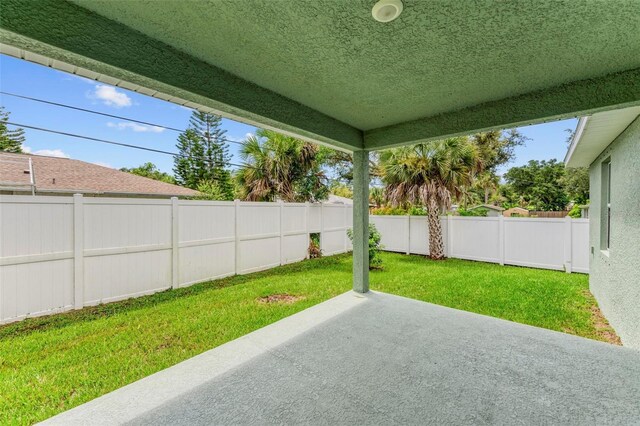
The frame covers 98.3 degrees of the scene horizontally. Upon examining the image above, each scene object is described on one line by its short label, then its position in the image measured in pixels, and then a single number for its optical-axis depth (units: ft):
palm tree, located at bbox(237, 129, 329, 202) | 29.50
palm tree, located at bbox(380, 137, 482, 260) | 26.71
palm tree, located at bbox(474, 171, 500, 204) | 59.06
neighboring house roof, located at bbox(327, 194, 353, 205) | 57.92
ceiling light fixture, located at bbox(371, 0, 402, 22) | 5.26
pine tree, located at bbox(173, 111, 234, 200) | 56.90
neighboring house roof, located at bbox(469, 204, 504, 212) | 62.05
